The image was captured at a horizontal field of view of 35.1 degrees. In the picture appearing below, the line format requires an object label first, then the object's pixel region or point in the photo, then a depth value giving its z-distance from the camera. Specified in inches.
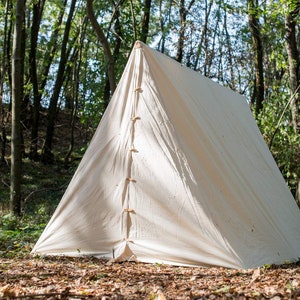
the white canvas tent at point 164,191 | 189.0
